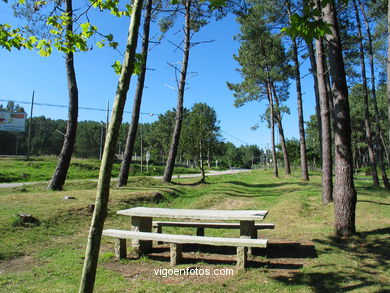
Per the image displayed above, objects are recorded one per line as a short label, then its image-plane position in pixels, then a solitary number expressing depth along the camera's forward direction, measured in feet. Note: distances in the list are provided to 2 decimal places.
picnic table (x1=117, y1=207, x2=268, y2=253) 15.96
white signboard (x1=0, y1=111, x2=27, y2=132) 108.84
